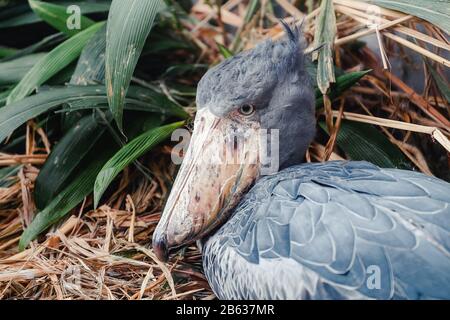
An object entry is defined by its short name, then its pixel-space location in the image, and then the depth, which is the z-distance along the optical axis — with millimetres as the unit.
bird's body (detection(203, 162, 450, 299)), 1433
